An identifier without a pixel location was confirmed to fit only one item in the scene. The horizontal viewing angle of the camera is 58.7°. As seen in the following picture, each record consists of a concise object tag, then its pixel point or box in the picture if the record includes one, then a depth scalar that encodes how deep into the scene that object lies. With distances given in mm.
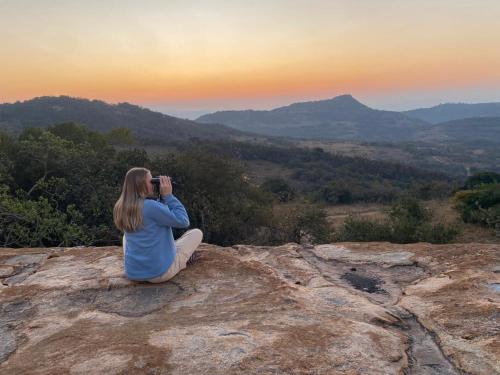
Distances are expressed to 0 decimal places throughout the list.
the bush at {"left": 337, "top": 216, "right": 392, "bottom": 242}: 12500
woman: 4613
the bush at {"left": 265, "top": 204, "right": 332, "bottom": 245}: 13508
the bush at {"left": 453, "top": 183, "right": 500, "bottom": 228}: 15722
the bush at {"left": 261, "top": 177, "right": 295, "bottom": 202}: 30308
